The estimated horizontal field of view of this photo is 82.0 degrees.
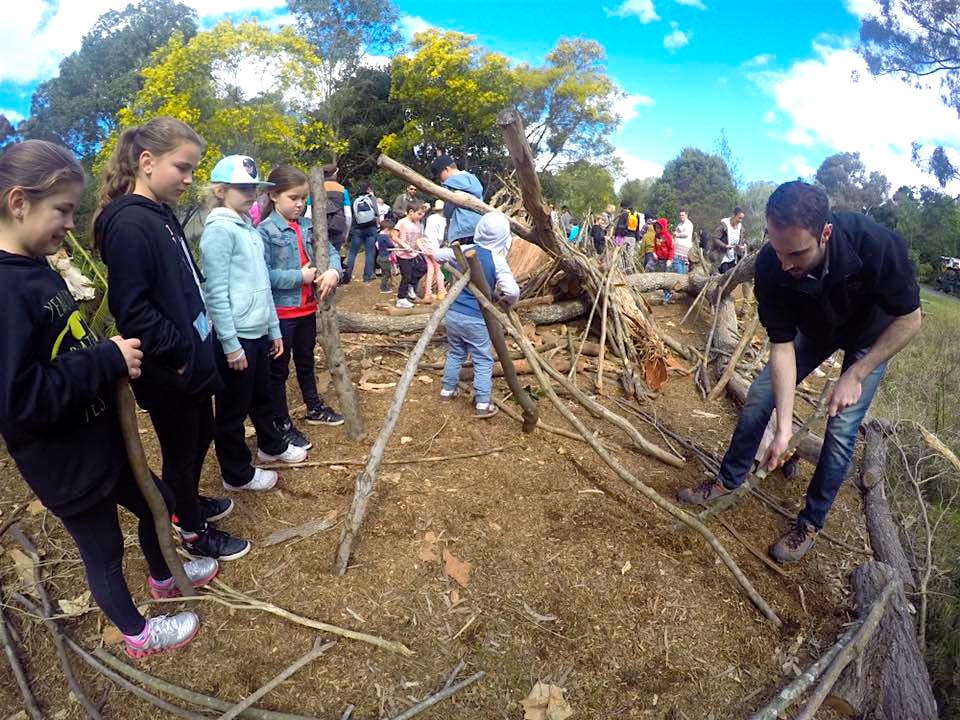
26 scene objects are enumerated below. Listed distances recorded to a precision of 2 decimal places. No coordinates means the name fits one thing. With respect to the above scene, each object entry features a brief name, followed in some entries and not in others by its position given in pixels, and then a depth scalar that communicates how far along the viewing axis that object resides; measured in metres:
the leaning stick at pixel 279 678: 1.94
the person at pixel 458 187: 3.97
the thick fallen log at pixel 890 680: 2.21
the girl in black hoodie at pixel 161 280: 1.97
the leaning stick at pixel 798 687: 2.05
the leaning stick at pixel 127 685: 1.98
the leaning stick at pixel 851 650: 2.13
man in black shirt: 2.28
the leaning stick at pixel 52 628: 2.02
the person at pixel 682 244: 10.55
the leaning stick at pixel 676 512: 2.56
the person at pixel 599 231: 12.18
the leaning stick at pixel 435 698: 1.98
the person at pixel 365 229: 9.30
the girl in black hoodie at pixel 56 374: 1.54
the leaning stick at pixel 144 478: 1.85
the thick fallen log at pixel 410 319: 6.07
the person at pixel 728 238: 10.20
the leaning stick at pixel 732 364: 5.28
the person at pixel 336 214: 7.74
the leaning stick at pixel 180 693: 1.96
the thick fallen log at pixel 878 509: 3.03
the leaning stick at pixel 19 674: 2.03
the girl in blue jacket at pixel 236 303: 2.57
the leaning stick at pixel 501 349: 3.18
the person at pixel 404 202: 9.03
